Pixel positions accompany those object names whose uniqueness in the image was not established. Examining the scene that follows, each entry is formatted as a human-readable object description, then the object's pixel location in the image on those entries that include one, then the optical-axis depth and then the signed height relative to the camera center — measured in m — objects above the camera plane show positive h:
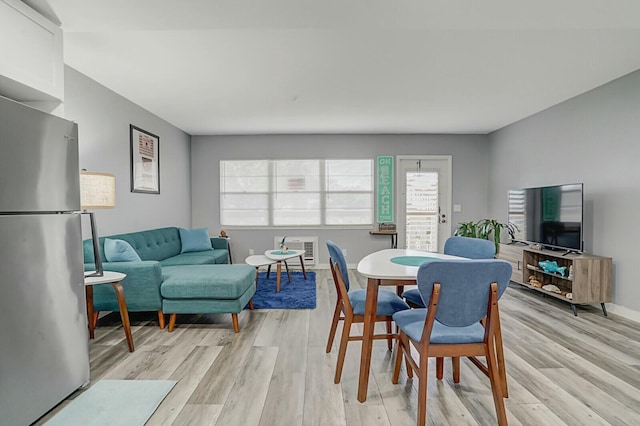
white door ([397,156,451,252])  6.06 +0.11
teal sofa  2.96 -0.72
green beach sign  6.04 +0.34
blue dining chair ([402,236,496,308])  2.53 -0.34
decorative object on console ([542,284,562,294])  3.76 -0.90
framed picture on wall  4.24 +0.62
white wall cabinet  1.77 +0.85
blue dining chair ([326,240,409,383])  2.17 -0.64
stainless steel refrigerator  1.62 -0.31
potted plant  4.79 -0.35
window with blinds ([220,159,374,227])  6.05 +0.29
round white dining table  1.94 -0.46
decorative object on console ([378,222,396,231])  5.88 -0.34
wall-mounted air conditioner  5.92 -0.67
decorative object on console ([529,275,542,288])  4.01 -0.89
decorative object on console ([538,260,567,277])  3.66 -0.66
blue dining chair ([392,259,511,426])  1.57 -0.50
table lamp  2.53 +0.10
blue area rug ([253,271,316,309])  3.79 -1.07
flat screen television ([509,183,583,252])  3.61 -0.10
